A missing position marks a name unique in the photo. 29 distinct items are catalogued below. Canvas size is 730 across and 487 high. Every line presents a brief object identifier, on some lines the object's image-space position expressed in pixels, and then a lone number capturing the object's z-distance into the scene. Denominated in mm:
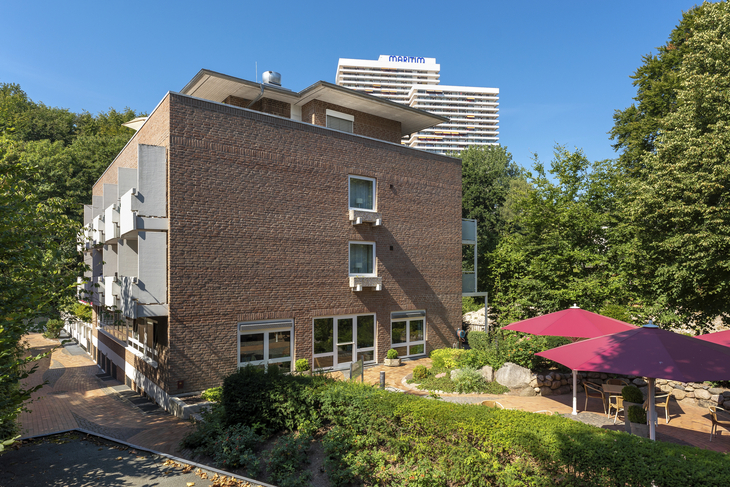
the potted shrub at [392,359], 16859
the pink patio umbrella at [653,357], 6402
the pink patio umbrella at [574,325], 10680
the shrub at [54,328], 27797
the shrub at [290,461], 7164
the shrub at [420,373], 14141
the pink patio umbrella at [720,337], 9461
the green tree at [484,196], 34375
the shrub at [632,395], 8234
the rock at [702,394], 10902
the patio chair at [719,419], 8664
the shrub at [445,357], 14581
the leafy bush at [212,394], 10630
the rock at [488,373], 13086
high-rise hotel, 139750
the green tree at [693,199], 14617
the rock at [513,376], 12305
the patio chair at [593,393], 10305
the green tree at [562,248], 21234
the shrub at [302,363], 13930
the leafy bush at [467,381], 12555
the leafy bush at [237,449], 7871
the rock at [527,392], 12148
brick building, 12633
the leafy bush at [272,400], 8727
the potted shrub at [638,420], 7703
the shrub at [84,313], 25375
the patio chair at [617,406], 9617
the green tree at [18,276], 6656
